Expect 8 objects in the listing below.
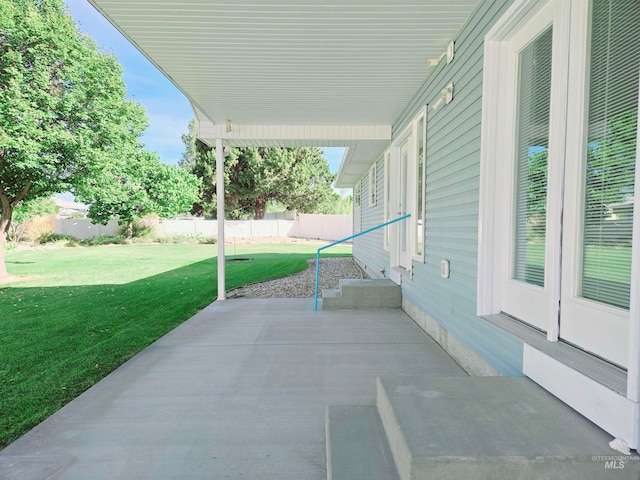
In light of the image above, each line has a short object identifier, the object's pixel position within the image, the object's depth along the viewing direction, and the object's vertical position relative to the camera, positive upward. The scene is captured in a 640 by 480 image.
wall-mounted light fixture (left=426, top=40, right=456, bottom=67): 3.24 +1.66
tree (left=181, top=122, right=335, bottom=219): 24.30 +3.32
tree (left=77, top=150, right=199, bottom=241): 15.50 +1.75
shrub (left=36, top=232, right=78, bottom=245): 17.97 -0.71
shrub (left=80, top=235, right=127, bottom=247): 19.01 -0.87
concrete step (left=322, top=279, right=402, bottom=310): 5.21 -1.03
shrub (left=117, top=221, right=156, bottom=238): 20.88 -0.35
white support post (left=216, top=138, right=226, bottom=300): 6.03 +0.03
